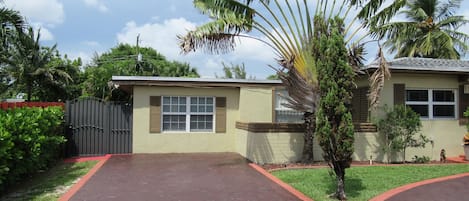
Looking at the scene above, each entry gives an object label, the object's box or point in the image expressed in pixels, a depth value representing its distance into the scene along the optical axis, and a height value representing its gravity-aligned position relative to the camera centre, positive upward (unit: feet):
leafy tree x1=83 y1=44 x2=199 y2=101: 68.45 +12.67
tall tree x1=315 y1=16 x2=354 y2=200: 21.39 +0.64
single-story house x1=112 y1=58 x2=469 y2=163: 37.99 -0.18
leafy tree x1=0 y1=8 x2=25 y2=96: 35.65 +8.45
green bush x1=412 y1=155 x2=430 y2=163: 38.78 -5.07
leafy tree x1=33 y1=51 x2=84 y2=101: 71.26 +4.76
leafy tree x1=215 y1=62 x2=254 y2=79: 126.62 +14.20
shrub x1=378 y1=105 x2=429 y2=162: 36.96 -1.57
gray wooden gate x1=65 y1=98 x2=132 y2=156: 43.14 -2.13
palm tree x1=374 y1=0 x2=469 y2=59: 73.10 +16.87
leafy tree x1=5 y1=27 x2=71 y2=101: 67.72 +7.68
